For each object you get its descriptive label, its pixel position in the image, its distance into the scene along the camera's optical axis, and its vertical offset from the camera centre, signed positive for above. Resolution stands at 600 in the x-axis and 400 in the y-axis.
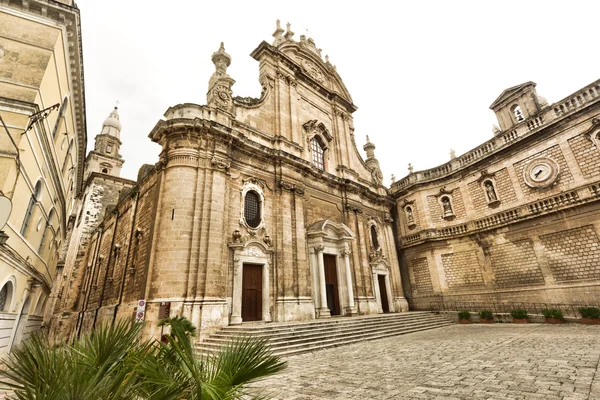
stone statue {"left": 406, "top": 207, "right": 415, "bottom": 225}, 21.04 +5.99
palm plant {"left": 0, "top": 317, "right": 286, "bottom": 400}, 1.86 -0.41
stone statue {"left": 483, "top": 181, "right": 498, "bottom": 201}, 17.31 +6.17
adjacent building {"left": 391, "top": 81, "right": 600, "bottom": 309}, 13.59 +4.49
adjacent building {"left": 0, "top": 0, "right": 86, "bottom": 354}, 9.01 +6.47
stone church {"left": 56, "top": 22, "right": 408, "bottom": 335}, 11.41 +4.47
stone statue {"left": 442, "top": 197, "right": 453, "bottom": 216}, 19.33 +6.08
